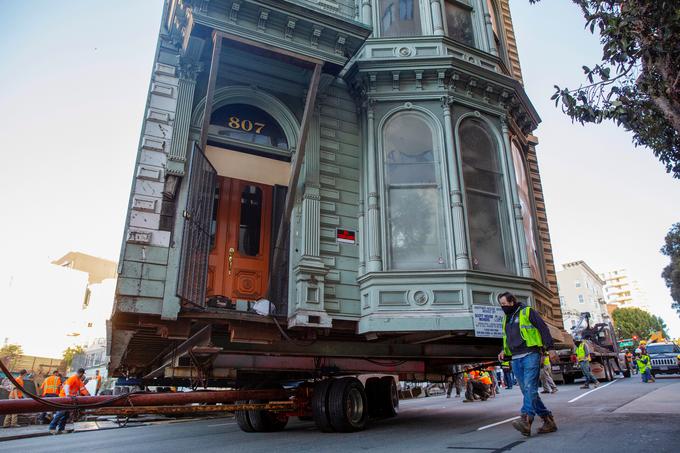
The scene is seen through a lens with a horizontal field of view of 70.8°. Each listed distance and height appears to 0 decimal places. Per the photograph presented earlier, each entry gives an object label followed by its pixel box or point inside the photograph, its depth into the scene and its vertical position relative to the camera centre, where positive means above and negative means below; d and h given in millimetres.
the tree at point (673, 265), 34684 +8369
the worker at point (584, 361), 18250 +629
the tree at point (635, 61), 5844 +3901
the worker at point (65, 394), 13391 -328
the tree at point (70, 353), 49197 +2835
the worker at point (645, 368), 19750 +398
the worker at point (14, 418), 15094 -1189
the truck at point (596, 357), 22234 +985
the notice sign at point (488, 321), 7918 +932
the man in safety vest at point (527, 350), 6000 +349
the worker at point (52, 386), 15211 -124
